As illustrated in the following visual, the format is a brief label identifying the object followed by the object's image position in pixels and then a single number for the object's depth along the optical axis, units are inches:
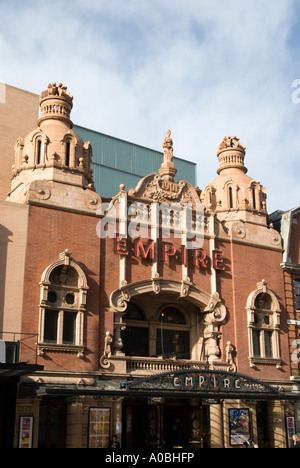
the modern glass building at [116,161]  1947.6
